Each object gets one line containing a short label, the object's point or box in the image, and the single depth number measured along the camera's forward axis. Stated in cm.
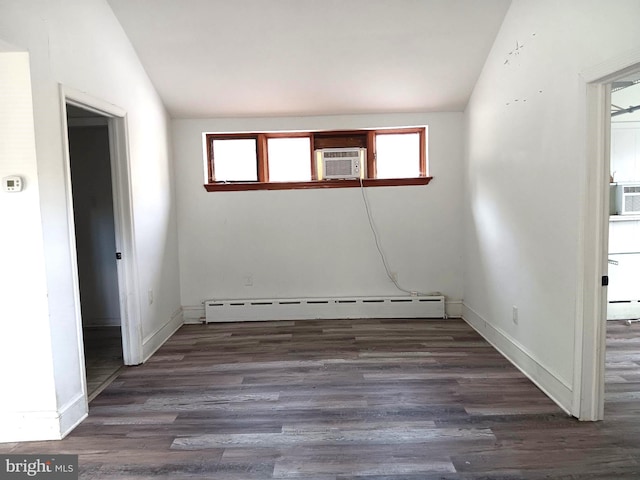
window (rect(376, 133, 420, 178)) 455
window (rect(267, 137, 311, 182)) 456
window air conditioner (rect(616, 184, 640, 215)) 411
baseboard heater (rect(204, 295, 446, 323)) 448
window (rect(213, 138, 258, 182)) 456
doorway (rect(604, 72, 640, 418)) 402
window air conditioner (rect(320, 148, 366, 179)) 438
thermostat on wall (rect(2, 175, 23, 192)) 217
